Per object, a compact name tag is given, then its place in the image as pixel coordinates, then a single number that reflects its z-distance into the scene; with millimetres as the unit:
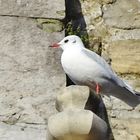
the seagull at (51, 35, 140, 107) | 7762
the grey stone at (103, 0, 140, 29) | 8891
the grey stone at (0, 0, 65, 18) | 8273
